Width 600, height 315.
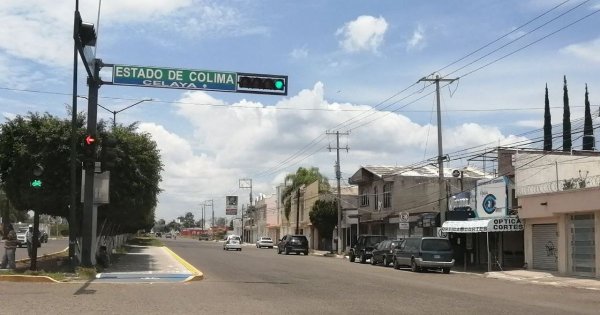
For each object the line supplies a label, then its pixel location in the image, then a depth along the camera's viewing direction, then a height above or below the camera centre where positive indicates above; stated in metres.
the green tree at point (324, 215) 67.56 +0.47
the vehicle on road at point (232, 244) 63.38 -2.49
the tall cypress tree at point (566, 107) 64.38 +11.19
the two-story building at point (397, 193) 51.97 +2.22
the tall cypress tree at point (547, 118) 63.95 +10.51
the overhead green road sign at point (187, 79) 21.06 +4.56
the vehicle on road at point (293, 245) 57.50 -2.26
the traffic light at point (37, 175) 20.86 +1.41
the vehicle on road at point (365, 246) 42.00 -1.70
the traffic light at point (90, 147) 20.52 +2.26
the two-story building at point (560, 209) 27.33 +0.47
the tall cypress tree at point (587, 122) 54.88 +8.89
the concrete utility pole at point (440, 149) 37.34 +4.16
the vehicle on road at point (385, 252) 37.09 -1.91
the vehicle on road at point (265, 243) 81.56 -2.97
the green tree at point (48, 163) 24.50 +2.15
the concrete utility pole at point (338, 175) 55.97 +3.87
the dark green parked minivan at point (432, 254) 31.58 -1.66
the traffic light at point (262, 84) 20.67 +4.34
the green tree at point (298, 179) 81.06 +5.03
